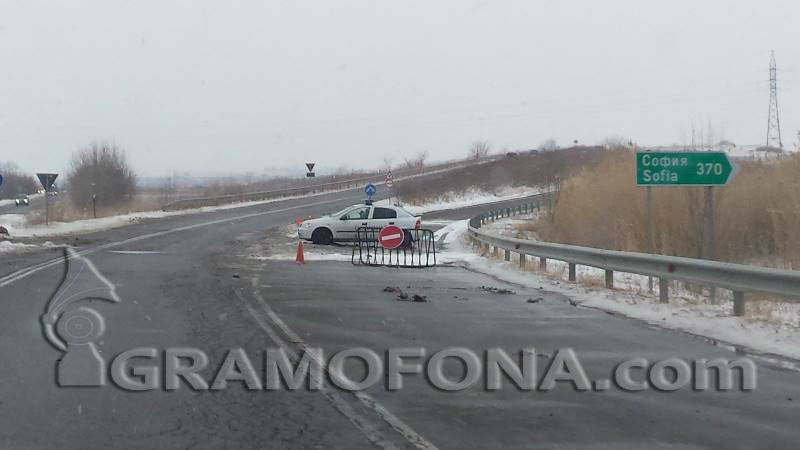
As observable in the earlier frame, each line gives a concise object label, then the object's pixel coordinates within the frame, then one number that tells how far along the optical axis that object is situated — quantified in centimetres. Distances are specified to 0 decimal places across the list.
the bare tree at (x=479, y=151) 12250
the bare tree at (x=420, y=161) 10691
